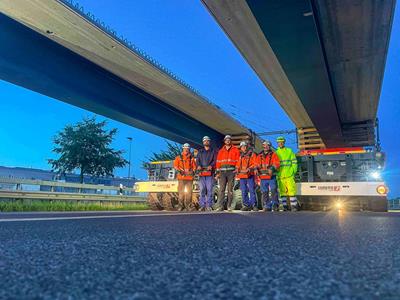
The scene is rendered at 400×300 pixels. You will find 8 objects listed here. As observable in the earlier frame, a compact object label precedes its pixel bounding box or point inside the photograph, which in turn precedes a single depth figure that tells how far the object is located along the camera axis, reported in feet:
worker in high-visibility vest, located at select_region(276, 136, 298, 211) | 28.50
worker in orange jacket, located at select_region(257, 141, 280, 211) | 28.58
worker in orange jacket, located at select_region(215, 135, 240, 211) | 29.48
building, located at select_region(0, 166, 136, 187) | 173.06
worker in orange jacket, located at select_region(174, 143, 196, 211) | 31.22
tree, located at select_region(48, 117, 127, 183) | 74.64
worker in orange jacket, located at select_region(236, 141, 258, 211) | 28.53
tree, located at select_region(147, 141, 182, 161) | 110.32
